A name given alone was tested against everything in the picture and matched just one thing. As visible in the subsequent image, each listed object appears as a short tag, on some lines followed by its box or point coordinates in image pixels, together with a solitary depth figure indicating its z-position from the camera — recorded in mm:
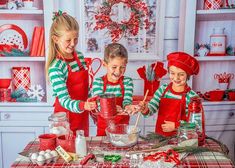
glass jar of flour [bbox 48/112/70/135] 1643
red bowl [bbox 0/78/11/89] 2684
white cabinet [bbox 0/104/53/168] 2686
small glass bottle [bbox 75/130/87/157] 1529
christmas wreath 2547
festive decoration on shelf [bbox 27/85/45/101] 2725
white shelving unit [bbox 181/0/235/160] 2543
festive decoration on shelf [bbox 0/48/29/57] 2615
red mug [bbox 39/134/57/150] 1556
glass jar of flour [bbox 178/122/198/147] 1595
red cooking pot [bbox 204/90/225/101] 2725
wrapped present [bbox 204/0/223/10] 2566
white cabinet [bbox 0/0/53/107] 2518
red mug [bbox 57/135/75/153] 1555
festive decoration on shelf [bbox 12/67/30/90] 2709
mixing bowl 1623
